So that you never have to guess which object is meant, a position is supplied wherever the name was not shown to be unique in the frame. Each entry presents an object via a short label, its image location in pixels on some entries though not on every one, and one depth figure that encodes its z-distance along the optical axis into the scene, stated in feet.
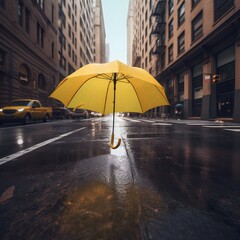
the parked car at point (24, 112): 43.21
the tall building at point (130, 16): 377.38
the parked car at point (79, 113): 93.76
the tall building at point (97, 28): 364.79
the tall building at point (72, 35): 118.76
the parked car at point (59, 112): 84.95
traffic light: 50.23
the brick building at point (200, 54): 53.21
